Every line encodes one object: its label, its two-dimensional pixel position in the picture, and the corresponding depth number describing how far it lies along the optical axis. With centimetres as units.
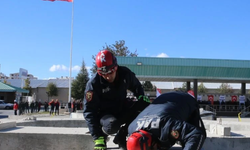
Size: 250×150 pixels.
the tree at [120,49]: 4722
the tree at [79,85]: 5500
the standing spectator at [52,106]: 2786
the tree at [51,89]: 6631
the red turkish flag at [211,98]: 3319
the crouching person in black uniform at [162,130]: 270
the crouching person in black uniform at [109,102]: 375
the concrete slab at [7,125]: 562
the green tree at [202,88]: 6562
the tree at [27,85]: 6279
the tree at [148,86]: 5478
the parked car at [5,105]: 4591
